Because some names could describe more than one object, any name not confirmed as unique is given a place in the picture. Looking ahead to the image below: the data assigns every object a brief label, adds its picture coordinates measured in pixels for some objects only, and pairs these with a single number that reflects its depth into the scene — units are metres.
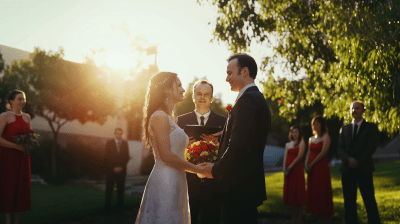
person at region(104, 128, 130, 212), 10.98
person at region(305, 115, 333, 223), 8.41
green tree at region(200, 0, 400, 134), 8.23
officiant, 5.28
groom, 3.20
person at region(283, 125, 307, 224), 8.91
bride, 3.71
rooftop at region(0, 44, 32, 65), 26.06
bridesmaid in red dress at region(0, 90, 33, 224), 6.62
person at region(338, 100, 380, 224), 7.12
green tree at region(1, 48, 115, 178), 20.69
